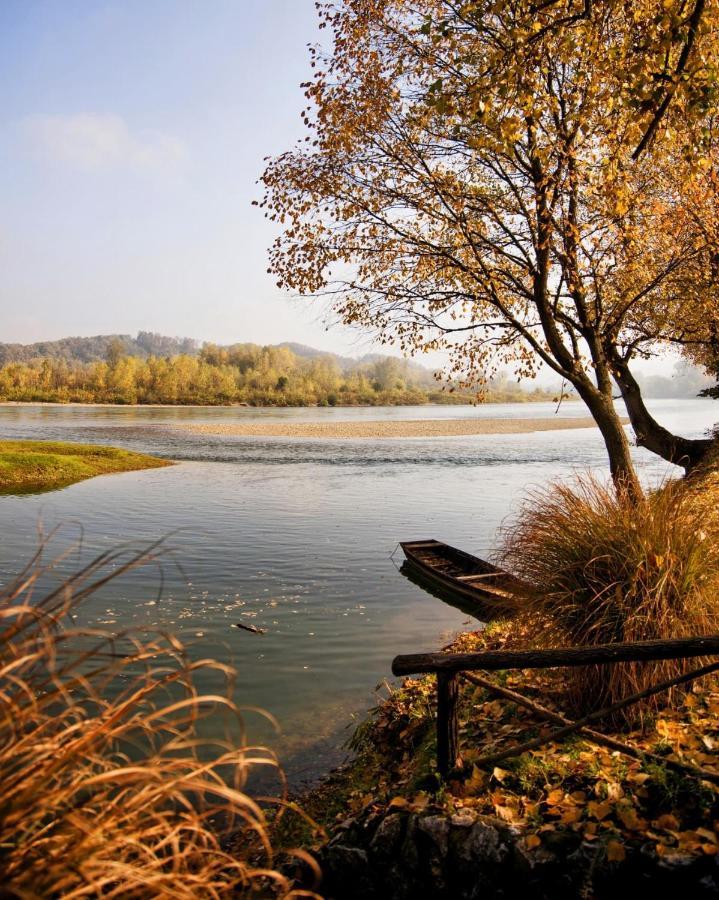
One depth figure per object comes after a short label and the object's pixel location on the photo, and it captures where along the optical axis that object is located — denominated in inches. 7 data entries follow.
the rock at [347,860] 208.7
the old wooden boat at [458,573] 544.1
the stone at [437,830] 197.5
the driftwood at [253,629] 487.5
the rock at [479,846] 187.0
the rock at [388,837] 206.7
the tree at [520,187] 390.6
